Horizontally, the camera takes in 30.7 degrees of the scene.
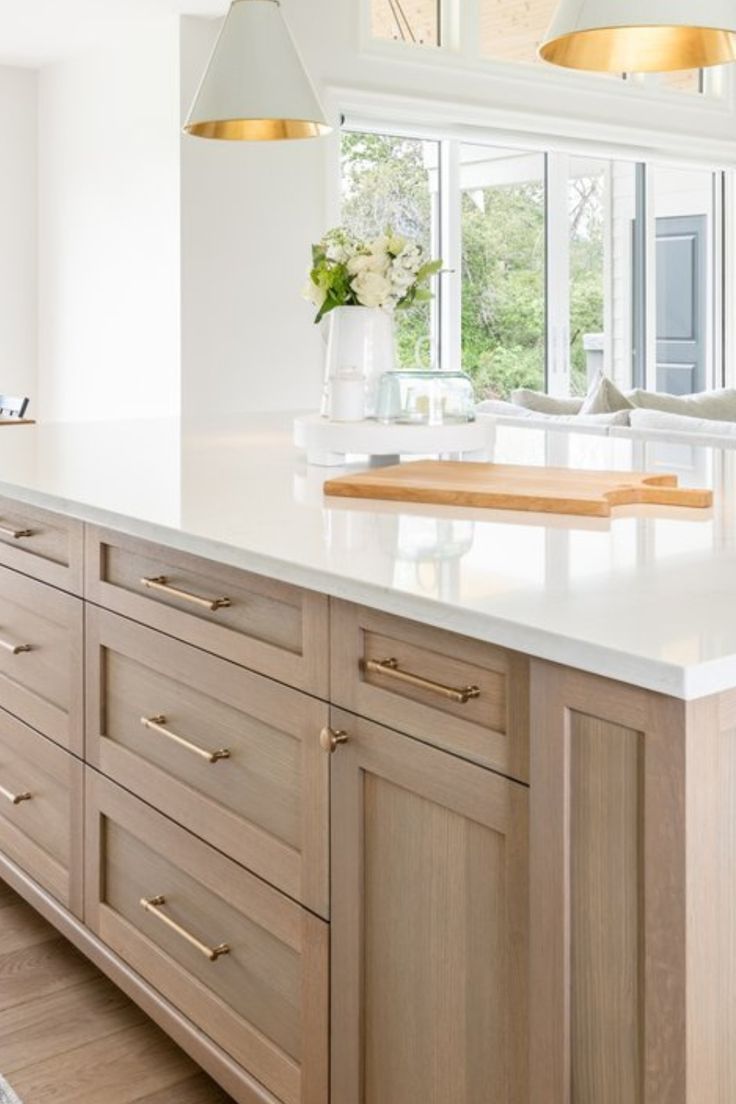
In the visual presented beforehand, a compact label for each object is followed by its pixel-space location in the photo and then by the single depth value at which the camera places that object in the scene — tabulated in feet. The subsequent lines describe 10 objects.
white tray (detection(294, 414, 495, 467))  8.31
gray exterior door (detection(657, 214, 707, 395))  27.55
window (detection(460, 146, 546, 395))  24.08
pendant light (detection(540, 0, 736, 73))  7.14
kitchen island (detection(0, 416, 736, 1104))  3.95
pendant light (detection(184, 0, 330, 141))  8.88
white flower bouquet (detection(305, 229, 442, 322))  8.68
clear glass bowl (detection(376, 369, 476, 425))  8.70
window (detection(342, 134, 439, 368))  22.30
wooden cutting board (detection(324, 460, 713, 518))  6.43
